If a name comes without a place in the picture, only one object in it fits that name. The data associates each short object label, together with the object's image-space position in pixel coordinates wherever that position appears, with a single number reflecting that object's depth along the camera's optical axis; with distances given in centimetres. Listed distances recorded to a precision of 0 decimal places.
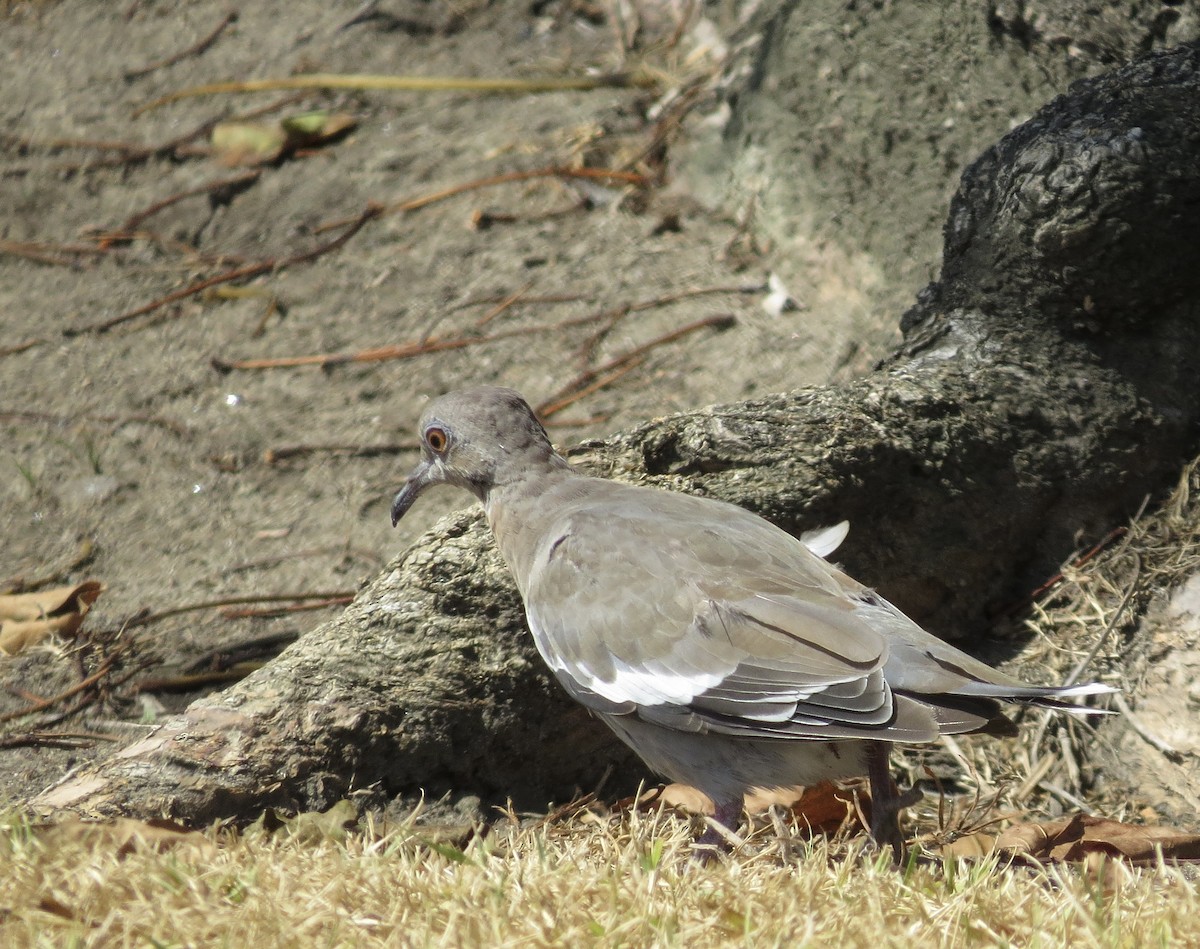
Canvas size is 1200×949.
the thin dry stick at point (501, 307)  1109
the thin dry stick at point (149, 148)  1315
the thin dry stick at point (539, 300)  1116
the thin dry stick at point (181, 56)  1413
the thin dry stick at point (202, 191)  1260
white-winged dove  605
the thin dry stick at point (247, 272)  1161
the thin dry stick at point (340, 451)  1009
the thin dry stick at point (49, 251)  1227
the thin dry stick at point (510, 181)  1220
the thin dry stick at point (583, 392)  1016
